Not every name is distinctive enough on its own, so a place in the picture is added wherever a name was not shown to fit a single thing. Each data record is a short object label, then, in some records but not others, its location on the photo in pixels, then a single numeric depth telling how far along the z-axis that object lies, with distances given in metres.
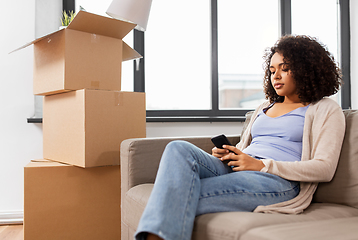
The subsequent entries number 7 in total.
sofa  0.70
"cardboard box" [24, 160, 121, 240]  1.37
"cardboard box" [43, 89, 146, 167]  1.36
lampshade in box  1.49
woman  0.78
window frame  2.11
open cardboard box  1.39
